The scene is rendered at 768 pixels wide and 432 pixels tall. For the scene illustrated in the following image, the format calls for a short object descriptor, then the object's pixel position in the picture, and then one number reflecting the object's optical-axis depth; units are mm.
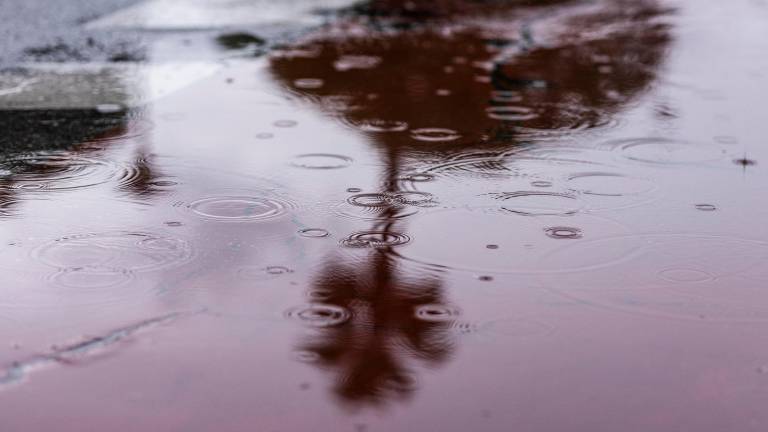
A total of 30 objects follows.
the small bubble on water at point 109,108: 3734
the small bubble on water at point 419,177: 2979
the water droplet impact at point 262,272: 2230
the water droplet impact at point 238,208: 2621
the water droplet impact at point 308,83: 4231
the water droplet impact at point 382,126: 3545
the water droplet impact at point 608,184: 2900
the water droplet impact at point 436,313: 2039
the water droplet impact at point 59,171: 2857
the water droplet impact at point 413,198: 2773
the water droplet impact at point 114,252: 2254
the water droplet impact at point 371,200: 2754
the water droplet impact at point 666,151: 3256
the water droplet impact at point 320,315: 2014
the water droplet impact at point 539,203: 2715
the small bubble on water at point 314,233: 2496
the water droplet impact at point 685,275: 2268
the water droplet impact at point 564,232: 2516
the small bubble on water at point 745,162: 3197
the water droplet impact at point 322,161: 3119
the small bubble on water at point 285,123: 3619
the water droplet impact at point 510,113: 3748
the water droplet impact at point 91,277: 2148
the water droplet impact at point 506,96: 4032
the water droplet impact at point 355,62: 4656
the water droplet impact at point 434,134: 3438
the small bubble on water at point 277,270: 2258
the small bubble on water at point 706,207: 2748
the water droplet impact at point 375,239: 2436
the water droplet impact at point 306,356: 1848
